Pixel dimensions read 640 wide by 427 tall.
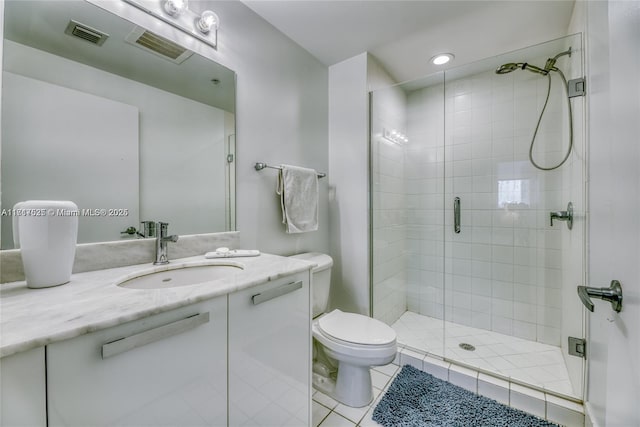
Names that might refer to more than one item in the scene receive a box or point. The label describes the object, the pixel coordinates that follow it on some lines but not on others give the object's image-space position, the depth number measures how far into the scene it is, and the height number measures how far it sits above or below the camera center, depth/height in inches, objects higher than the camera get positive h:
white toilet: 53.3 -28.0
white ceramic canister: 29.0 -2.9
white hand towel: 67.8 +3.8
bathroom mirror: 34.5 +14.2
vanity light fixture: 46.6 +36.8
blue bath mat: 52.4 -41.8
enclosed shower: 68.7 -0.7
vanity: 19.7 -13.2
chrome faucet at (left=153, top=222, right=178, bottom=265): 43.8 -4.9
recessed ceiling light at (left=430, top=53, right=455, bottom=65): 81.2 +48.0
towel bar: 62.6 +10.9
